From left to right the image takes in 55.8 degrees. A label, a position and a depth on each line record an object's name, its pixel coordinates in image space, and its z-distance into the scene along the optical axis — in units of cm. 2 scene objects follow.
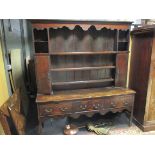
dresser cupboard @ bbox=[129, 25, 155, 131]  202
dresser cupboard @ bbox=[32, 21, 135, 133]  194
